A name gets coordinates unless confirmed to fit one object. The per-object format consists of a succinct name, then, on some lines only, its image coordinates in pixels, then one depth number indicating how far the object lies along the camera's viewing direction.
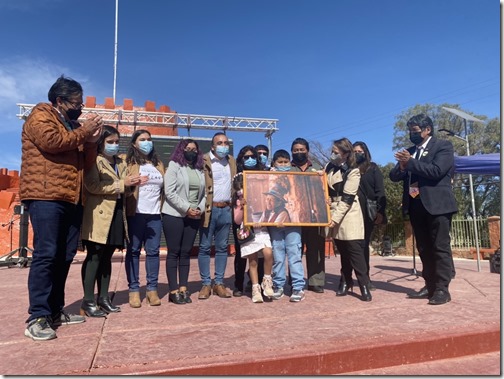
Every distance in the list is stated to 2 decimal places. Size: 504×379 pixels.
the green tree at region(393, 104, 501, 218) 26.50
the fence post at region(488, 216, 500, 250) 13.48
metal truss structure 17.78
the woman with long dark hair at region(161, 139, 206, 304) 4.29
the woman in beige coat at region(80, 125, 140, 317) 3.73
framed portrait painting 4.42
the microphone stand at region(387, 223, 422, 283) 6.21
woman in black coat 5.09
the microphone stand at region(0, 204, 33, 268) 9.10
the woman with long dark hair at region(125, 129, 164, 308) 4.15
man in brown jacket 3.01
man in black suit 4.09
